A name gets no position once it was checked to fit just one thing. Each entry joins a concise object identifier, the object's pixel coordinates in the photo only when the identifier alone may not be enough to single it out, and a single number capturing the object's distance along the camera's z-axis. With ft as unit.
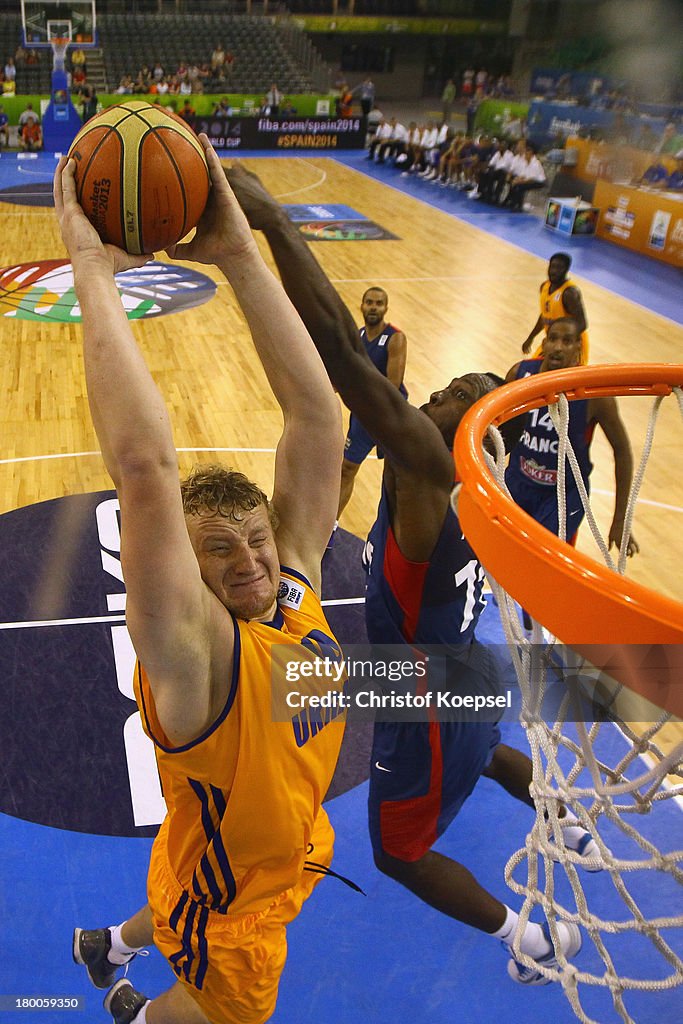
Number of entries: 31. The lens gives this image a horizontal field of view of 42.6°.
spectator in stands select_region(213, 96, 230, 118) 69.87
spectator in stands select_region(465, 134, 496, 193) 58.08
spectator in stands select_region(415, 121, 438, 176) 64.85
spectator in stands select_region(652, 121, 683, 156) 50.33
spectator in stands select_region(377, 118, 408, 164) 66.90
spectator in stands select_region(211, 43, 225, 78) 78.28
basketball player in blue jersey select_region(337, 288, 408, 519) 17.17
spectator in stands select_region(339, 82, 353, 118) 75.46
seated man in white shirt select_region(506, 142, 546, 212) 53.98
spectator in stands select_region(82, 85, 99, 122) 64.59
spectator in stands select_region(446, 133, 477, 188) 60.34
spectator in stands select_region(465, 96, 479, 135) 79.00
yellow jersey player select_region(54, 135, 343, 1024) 4.99
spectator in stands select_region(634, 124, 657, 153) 55.28
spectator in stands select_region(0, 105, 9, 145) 63.57
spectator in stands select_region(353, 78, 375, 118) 75.72
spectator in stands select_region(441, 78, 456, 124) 87.88
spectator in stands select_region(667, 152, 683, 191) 45.16
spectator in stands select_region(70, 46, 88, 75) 75.46
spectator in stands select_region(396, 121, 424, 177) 65.46
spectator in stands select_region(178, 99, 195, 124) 66.54
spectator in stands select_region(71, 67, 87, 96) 71.06
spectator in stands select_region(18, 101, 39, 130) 63.31
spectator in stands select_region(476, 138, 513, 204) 55.62
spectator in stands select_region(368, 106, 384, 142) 73.97
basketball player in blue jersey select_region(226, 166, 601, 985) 8.04
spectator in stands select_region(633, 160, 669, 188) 46.39
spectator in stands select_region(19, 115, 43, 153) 62.85
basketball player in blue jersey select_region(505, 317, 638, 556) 13.96
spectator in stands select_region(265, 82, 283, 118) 71.41
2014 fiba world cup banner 67.26
